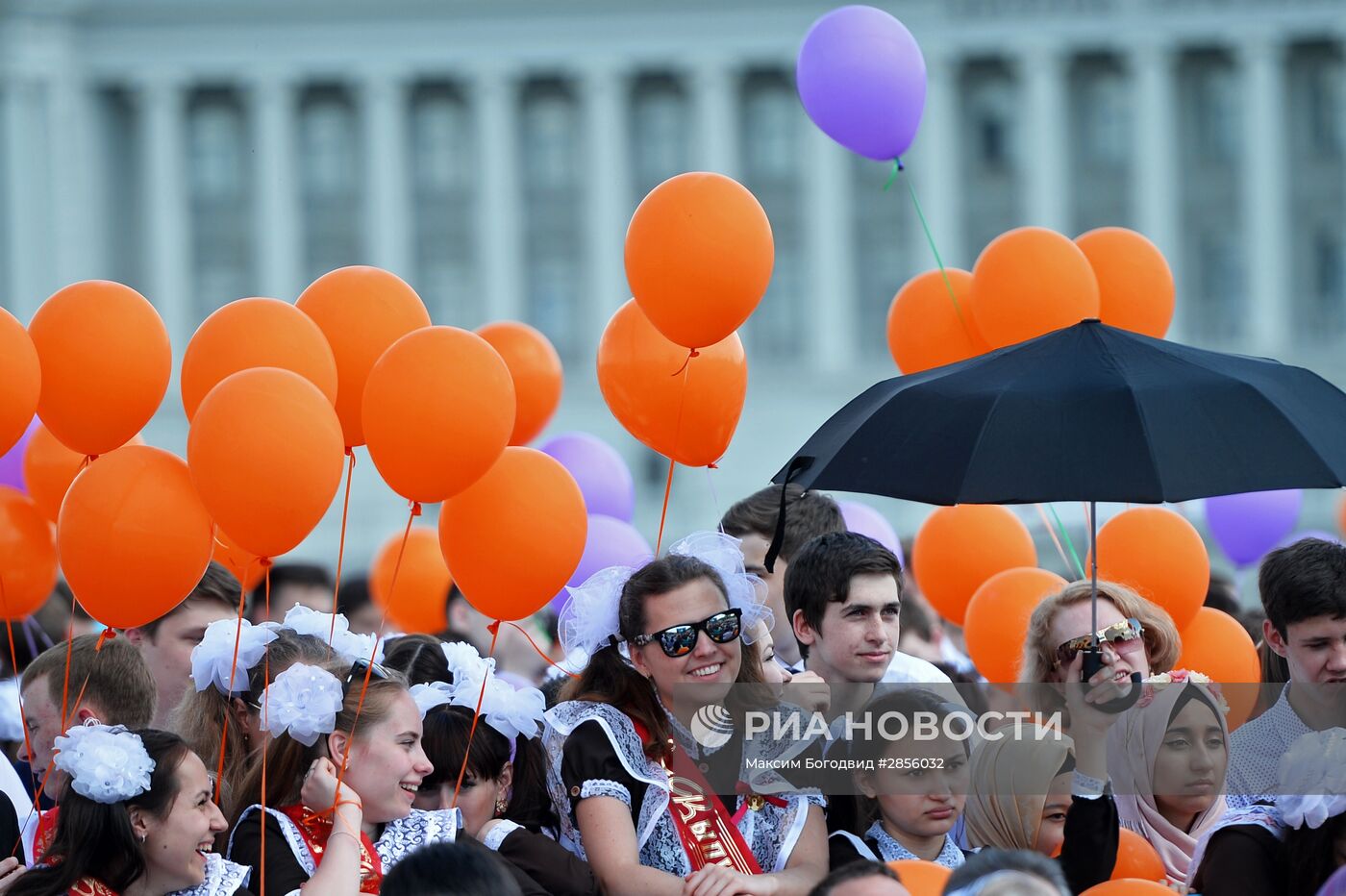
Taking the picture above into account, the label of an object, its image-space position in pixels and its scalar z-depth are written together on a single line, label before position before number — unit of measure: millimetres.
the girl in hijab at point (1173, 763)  10289
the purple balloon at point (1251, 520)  19859
